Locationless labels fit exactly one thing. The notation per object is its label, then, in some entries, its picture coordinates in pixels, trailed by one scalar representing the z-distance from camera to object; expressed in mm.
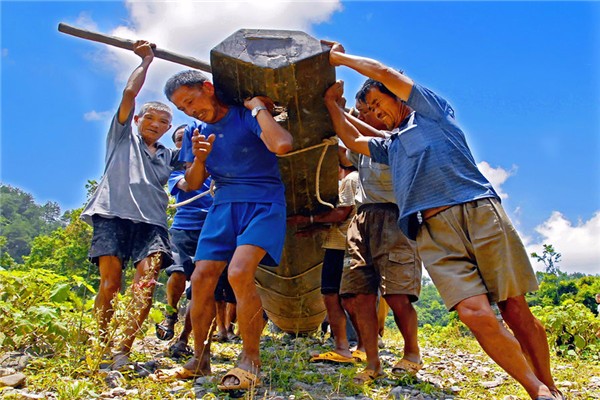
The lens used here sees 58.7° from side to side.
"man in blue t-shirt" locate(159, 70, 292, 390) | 3395
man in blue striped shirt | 2904
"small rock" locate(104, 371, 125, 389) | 3268
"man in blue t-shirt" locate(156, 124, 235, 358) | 5324
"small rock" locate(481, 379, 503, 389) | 4115
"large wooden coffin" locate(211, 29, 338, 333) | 3631
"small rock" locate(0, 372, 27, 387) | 3051
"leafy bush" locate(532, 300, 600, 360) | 6449
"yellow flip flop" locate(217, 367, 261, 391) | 3102
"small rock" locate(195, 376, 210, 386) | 3430
